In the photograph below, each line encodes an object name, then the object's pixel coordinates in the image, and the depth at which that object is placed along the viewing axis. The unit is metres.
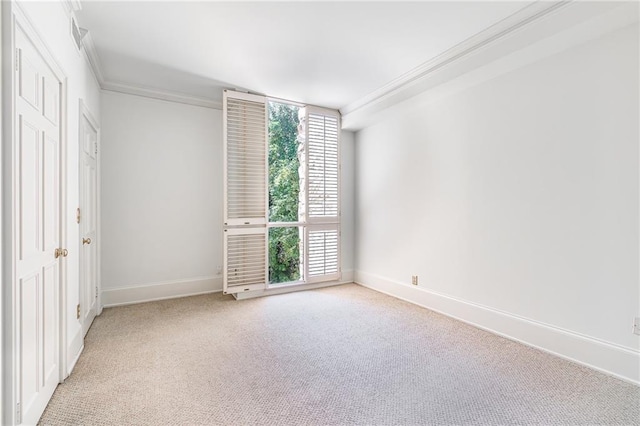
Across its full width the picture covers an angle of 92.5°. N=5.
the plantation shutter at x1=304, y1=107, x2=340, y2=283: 4.60
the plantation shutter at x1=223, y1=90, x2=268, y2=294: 4.00
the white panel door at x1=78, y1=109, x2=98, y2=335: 2.78
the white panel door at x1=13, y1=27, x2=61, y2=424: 1.53
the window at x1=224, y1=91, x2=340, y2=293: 4.04
